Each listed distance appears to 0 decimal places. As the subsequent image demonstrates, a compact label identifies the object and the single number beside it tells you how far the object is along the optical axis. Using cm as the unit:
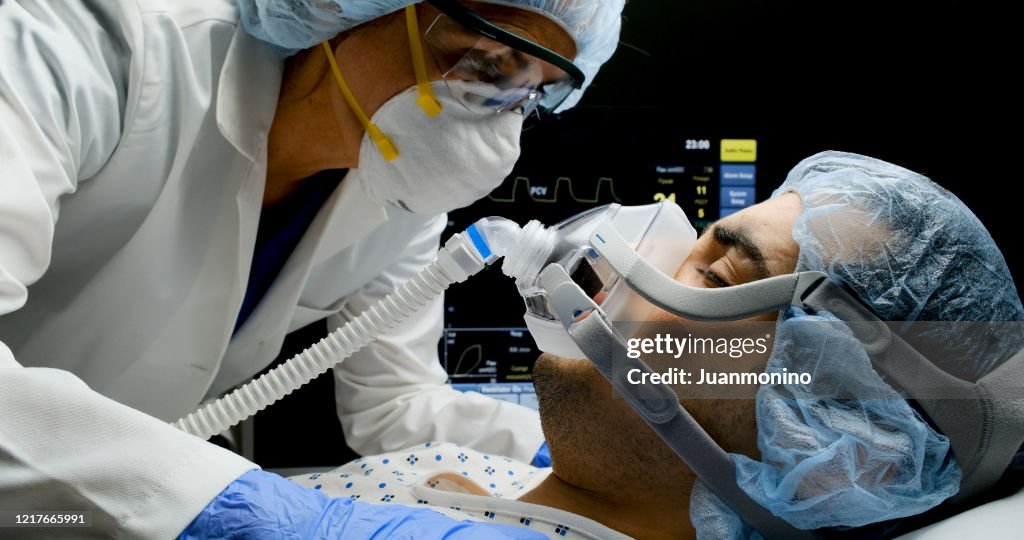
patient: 113
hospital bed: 108
